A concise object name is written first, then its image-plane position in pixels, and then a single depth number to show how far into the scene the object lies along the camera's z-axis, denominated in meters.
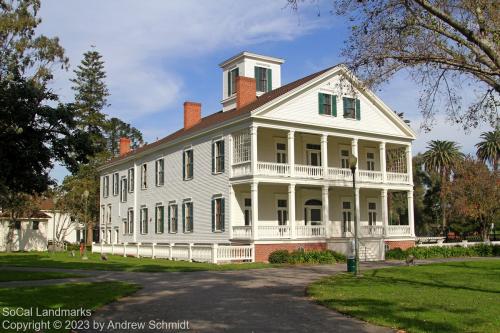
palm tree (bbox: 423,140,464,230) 70.25
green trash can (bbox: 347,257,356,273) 20.75
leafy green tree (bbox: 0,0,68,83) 31.70
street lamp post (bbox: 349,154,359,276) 19.95
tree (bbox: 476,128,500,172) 69.50
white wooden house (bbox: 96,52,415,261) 30.98
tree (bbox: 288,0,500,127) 13.49
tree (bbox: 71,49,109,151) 69.62
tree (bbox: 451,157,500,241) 51.84
